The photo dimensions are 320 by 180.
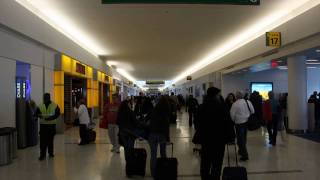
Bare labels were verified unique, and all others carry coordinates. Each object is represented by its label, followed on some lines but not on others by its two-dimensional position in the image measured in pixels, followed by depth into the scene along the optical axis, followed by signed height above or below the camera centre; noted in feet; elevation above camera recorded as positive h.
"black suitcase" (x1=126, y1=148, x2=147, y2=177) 20.39 -4.27
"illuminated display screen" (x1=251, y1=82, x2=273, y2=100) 73.67 +0.93
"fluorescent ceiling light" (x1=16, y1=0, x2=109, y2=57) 33.70 +8.76
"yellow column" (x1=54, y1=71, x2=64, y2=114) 45.80 +0.90
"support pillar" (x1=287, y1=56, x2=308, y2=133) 41.32 -0.62
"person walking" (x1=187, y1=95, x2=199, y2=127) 51.16 -2.17
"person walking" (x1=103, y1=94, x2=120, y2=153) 28.93 -2.26
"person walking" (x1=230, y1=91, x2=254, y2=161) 25.52 -2.01
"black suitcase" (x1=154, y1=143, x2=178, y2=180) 18.17 -4.15
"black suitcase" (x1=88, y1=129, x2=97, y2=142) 35.85 -4.62
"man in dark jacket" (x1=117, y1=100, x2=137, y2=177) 20.24 -2.03
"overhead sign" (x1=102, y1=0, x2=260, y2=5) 19.88 +5.34
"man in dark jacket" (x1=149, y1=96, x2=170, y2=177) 19.10 -1.93
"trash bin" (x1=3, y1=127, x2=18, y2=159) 25.87 -3.85
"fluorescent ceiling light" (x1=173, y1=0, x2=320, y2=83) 34.06 +8.49
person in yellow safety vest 26.84 -2.25
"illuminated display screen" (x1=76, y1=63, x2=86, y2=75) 54.65 +4.05
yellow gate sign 39.88 +6.21
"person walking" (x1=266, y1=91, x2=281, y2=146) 33.12 -2.57
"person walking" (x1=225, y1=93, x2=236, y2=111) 31.41 -0.71
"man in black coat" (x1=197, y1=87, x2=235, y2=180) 15.85 -2.04
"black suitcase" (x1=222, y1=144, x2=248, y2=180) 15.80 -3.87
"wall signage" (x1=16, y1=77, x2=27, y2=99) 33.35 +0.49
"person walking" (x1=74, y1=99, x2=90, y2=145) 35.04 -3.10
